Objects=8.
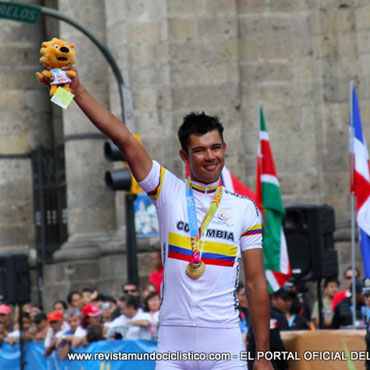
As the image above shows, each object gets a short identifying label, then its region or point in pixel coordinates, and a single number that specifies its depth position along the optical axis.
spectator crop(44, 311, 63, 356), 17.17
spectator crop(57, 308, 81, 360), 16.56
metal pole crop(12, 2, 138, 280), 18.94
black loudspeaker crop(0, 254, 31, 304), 17.84
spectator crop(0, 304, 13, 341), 19.22
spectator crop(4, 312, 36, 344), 18.56
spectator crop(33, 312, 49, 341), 18.12
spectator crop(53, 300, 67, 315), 19.62
